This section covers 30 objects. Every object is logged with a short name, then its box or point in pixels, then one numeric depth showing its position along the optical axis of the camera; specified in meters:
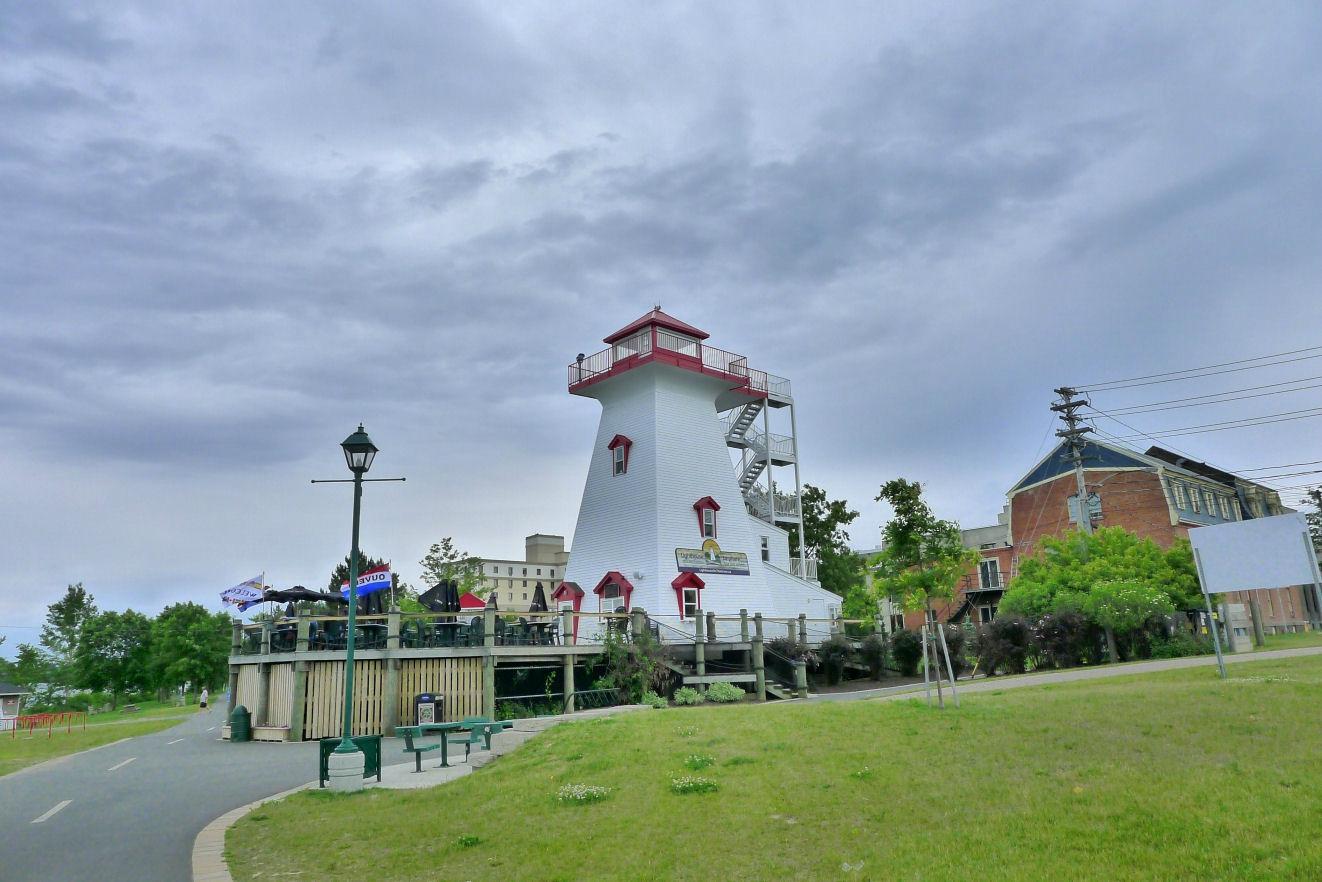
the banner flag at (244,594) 34.62
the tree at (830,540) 51.56
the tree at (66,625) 76.44
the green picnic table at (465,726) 15.12
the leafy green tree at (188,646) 66.75
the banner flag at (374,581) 26.55
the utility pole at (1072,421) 40.62
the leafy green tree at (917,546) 18.27
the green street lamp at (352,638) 12.86
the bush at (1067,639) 28.66
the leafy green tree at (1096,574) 30.80
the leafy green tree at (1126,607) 27.70
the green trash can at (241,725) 24.03
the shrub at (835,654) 33.03
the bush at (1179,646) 27.70
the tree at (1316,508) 68.06
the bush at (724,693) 25.97
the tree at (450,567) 50.16
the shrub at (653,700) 23.00
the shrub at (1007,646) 28.84
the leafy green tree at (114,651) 68.88
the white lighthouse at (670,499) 33.34
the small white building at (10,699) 75.31
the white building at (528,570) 90.19
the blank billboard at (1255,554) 17.33
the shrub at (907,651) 34.69
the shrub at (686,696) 24.55
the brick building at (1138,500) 46.34
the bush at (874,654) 33.97
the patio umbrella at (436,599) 28.20
